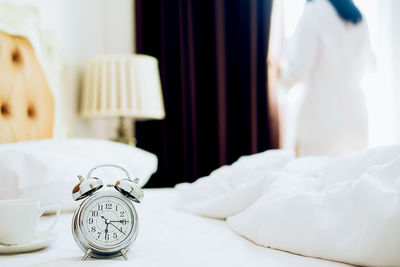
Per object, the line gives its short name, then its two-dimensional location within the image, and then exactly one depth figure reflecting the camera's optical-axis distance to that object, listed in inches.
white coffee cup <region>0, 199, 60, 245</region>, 25.7
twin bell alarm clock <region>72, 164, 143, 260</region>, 24.6
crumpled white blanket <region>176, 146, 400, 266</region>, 22.5
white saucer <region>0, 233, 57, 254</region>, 25.5
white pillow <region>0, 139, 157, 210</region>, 35.8
